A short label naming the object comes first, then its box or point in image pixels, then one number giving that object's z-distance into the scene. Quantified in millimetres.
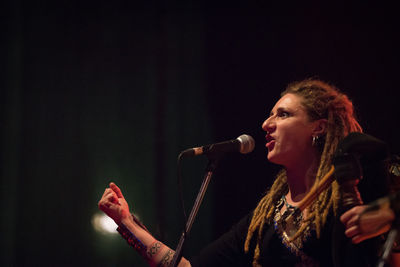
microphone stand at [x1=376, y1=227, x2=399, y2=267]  1857
